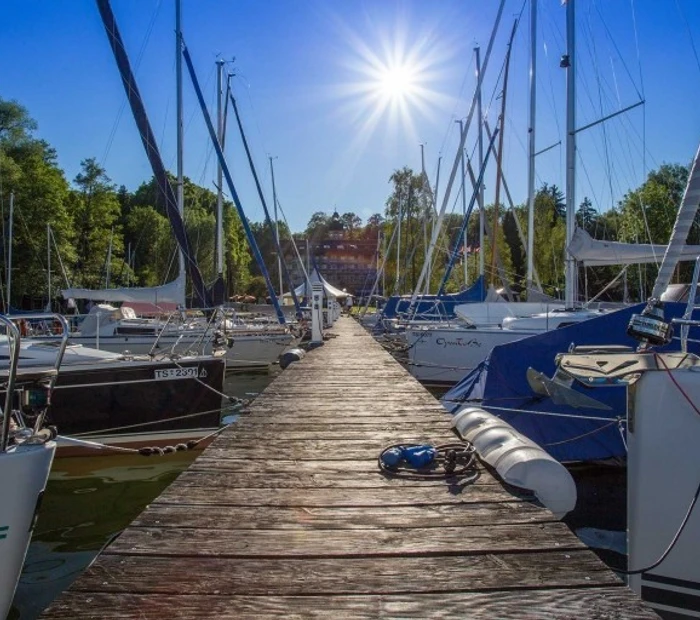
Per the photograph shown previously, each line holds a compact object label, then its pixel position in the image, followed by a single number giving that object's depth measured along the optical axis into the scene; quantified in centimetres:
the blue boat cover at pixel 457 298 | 2278
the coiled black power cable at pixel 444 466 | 416
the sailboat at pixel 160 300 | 1230
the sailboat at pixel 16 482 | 383
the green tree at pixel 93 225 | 4425
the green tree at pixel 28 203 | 3638
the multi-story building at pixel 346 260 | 9944
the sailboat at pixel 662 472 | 412
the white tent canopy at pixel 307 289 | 3114
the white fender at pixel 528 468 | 370
